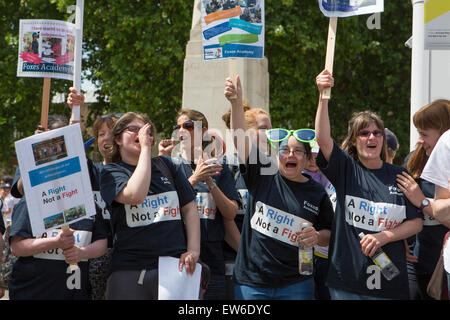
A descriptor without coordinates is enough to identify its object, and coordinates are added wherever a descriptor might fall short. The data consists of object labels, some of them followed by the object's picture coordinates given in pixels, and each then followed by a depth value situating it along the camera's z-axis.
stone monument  8.14
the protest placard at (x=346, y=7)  4.22
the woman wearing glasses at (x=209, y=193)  4.20
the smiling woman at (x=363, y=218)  3.67
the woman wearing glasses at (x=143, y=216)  3.55
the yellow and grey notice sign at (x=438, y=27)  5.38
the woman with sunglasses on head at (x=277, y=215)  3.88
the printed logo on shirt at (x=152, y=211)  3.63
